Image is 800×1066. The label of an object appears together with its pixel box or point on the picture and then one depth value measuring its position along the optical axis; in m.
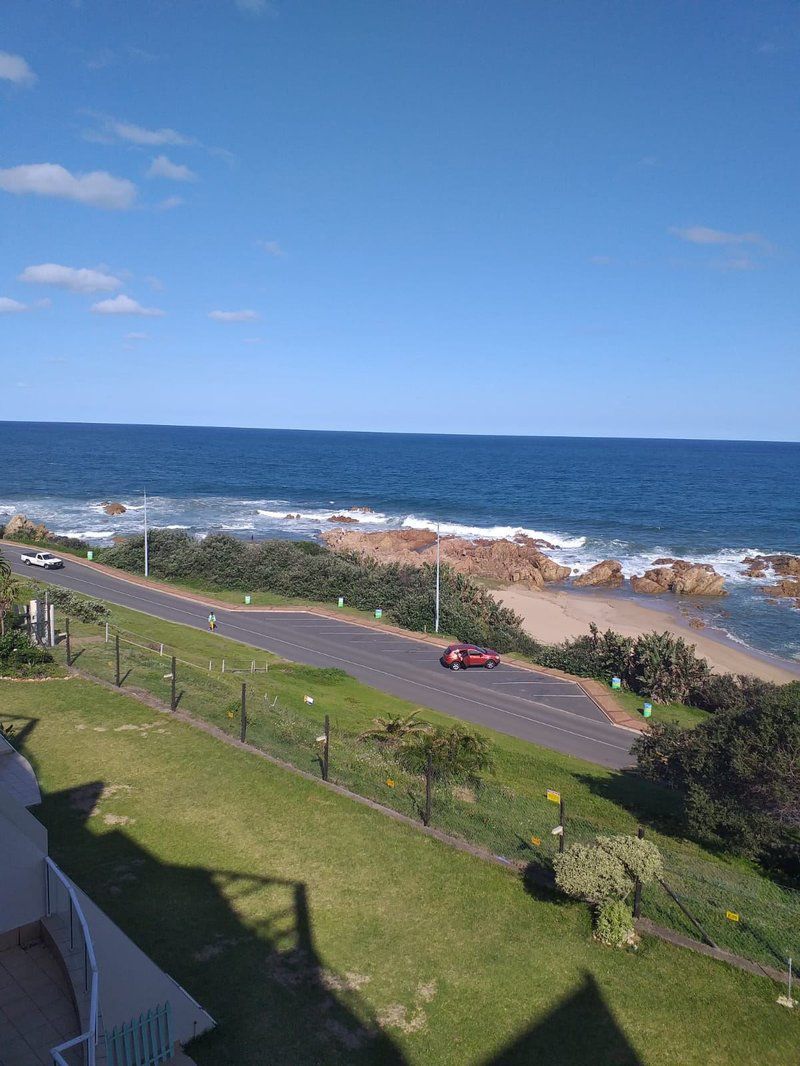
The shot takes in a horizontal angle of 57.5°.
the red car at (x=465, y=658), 33.94
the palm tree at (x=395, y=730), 20.98
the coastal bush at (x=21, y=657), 24.69
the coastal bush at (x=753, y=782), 15.48
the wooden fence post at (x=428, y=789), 15.77
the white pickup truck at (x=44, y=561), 48.31
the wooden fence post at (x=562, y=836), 14.28
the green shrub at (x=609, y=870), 12.78
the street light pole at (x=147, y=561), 51.19
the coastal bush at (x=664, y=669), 32.62
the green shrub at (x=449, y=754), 19.19
